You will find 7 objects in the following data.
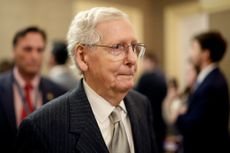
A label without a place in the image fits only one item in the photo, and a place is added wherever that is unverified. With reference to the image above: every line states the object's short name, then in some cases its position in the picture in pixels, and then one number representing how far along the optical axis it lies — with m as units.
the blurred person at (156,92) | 4.05
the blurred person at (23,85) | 2.10
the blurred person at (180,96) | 2.85
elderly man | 1.33
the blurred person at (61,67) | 3.02
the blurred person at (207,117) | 2.48
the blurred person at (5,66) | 3.61
